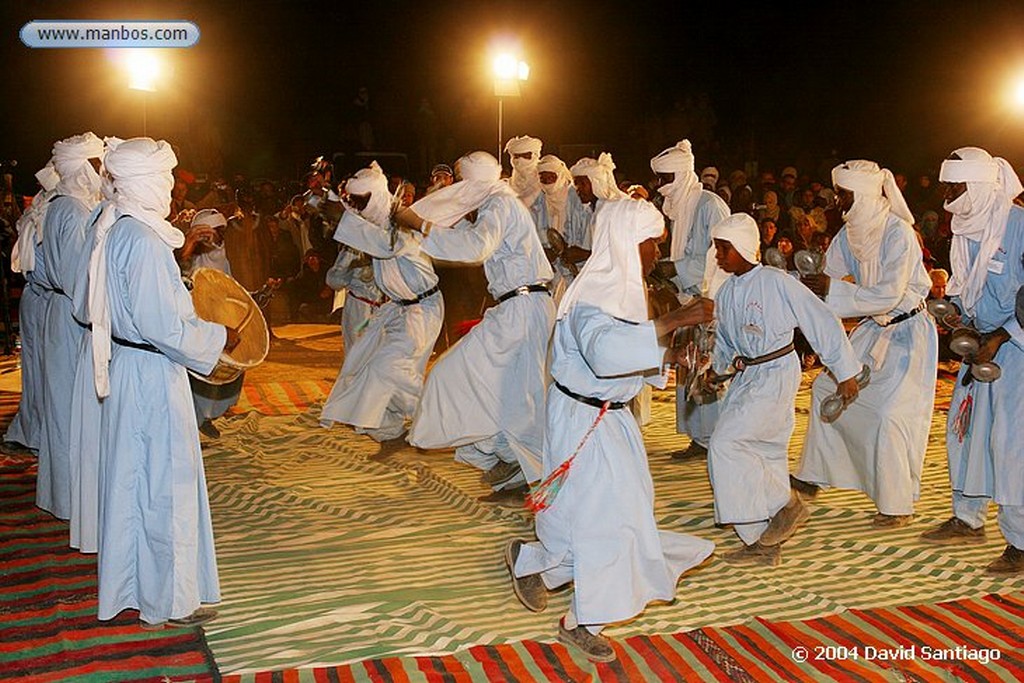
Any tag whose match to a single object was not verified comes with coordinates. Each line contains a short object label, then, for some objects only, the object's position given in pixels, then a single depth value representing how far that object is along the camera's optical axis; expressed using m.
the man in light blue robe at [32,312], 7.52
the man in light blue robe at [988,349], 5.55
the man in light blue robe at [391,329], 7.82
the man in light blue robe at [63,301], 6.63
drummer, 7.85
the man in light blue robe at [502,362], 6.89
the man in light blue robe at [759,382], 5.63
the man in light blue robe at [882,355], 6.25
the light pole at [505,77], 13.11
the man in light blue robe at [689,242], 7.85
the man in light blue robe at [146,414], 4.73
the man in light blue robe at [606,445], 4.41
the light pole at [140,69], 11.47
